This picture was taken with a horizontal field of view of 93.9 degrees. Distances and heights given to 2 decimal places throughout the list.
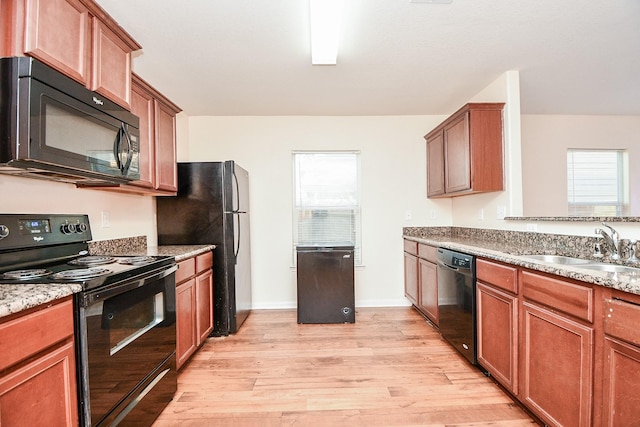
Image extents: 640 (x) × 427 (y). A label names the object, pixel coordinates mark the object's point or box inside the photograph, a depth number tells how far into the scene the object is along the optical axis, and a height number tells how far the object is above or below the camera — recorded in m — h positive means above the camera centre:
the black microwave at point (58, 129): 1.19 +0.41
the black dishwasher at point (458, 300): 2.18 -0.70
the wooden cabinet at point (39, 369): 0.94 -0.53
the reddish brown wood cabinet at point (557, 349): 1.30 -0.67
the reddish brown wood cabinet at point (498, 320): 1.76 -0.70
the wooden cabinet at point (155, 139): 2.21 +0.64
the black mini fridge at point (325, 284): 3.16 -0.74
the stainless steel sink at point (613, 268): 1.46 -0.31
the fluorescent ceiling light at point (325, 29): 1.72 +1.19
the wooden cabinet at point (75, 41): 1.24 +0.86
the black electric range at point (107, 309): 1.25 -0.46
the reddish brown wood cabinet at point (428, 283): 2.81 -0.70
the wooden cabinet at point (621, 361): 1.11 -0.58
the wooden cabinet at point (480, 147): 2.72 +0.59
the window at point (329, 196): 3.78 +0.22
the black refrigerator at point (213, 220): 2.84 -0.04
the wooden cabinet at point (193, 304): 2.18 -0.72
